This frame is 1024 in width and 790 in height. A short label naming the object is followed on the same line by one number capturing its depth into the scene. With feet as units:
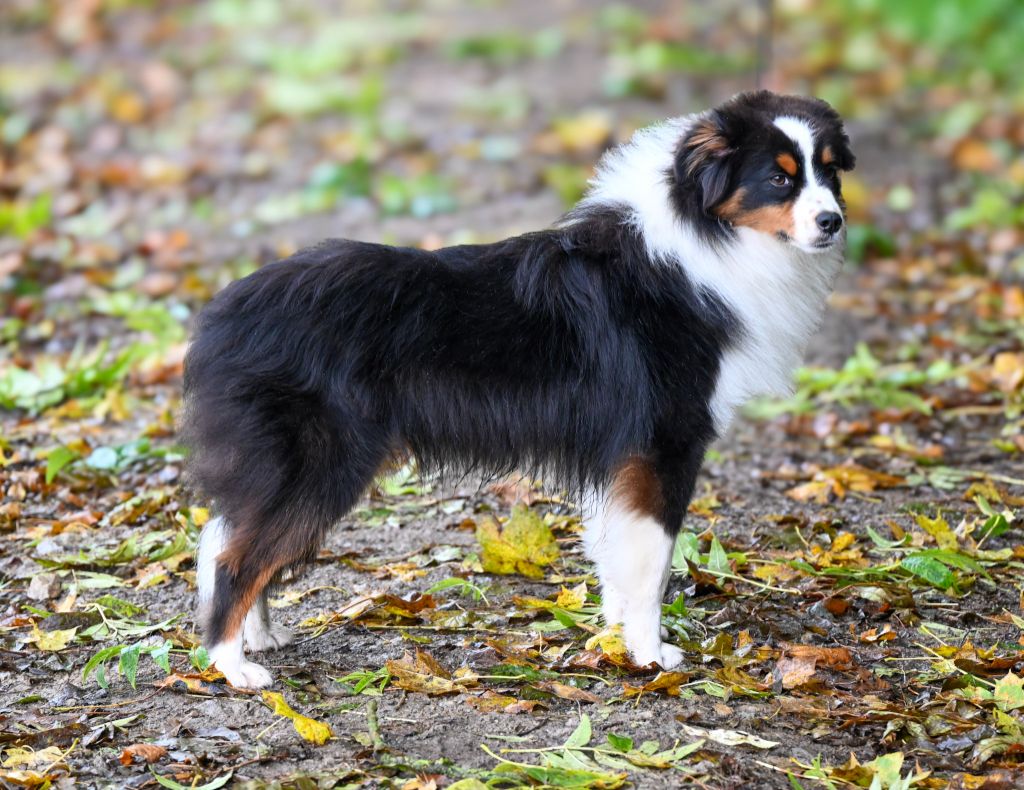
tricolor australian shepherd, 25.12
